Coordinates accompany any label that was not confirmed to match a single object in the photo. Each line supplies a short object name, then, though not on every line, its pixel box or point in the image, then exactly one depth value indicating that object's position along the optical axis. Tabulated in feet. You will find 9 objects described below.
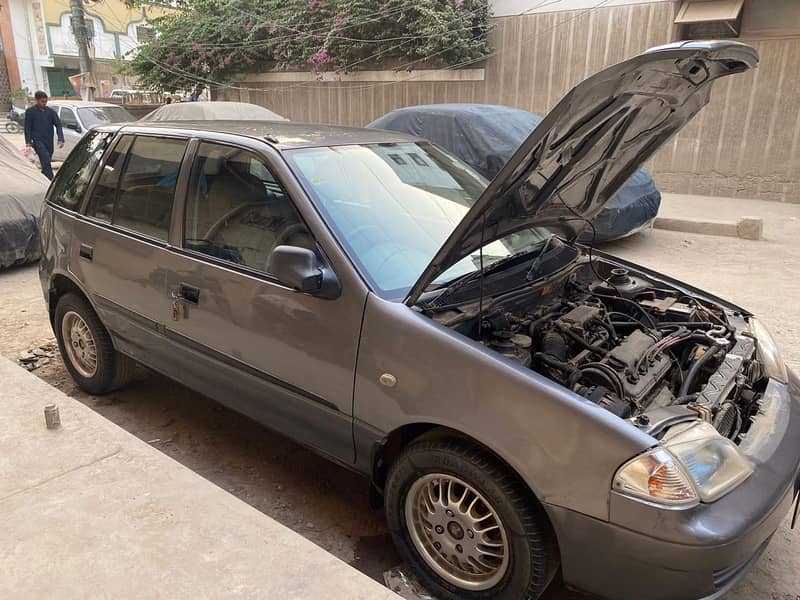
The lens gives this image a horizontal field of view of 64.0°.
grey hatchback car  6.75
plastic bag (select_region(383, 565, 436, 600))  8.50
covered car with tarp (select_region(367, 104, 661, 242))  25.71
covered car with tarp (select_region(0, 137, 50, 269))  23.02
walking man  35.53
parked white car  49.06
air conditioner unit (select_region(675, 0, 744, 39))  34.55
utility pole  65.05
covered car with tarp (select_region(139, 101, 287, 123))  40.91
